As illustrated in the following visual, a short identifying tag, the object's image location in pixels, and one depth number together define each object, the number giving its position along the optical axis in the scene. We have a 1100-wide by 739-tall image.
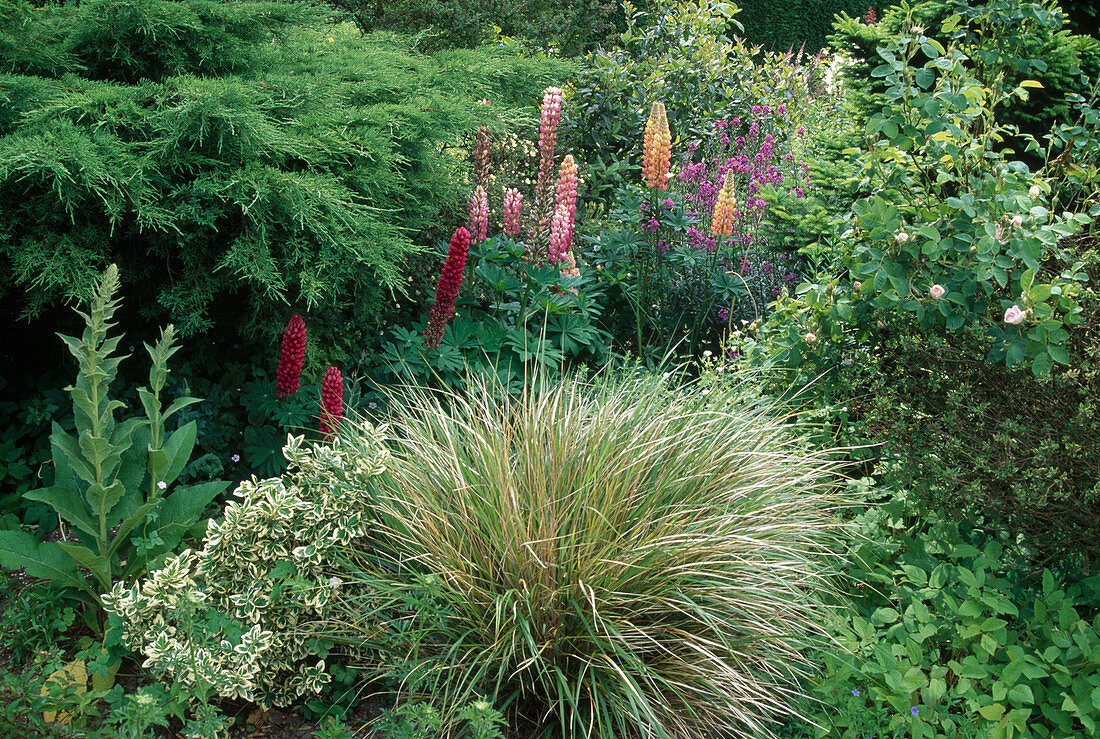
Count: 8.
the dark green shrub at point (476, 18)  9.00
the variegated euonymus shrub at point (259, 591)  2.25
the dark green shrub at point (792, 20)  14.96
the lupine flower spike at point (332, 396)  3.06
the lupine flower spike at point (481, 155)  4.47
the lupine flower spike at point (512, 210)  4.38
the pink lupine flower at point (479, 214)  4.11
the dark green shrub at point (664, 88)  6.80
